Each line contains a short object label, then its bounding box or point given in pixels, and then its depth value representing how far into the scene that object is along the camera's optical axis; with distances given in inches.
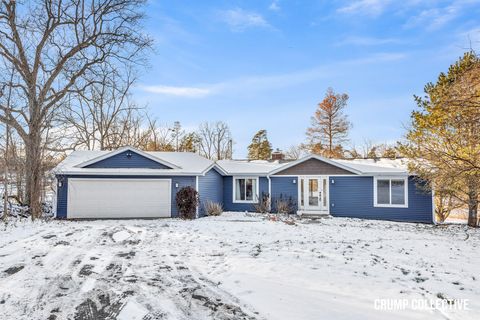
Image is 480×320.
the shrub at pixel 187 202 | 550.6
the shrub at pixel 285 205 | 618.8
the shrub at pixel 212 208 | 595.5
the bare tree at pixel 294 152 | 1263.5
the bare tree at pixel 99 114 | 941.8
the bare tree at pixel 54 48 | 648.4
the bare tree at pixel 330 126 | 1027.3
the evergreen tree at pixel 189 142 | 1234.6
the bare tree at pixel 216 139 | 1325.0
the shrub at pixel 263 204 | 638.5
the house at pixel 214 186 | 550.9
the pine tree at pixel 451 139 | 300.7
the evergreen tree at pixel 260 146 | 1428.4
